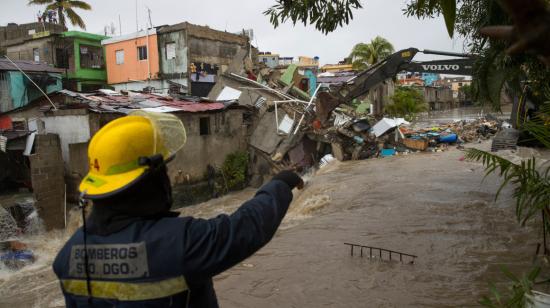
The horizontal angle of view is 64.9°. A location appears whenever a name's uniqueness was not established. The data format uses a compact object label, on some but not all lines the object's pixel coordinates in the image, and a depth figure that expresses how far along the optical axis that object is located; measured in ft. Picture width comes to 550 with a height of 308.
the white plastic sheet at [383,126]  58.34
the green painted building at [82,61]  80.48
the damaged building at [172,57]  76.28
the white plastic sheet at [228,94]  63.41
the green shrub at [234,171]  58.59
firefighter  4.89
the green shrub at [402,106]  96.27
